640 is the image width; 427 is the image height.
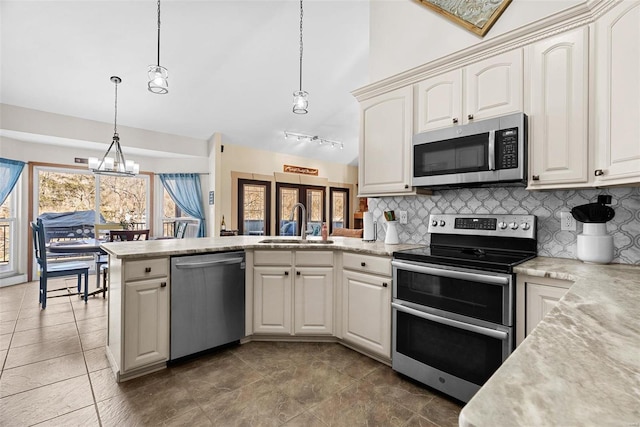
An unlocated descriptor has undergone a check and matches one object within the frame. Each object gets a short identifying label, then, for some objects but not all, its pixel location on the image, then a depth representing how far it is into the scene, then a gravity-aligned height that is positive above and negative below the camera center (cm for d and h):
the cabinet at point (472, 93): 199 +87
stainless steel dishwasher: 228 -72
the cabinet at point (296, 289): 266 -68
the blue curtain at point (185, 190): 614 +43
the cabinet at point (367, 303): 228 -71
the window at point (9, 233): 483 -38
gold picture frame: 232 +161
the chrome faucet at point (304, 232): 298 -19
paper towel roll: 297 -16
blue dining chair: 354 -71
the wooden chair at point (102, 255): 411 -67
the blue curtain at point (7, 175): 462 +53
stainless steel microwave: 193 +42
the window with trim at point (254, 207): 634 +11
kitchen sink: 283 -28
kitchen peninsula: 209 -65
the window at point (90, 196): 522 +26
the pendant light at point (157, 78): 243 +107
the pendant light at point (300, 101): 302 +112
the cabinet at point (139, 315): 205 -73
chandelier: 404 +62
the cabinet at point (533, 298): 155 -44
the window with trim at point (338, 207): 819 +15
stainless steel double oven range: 168 -54
